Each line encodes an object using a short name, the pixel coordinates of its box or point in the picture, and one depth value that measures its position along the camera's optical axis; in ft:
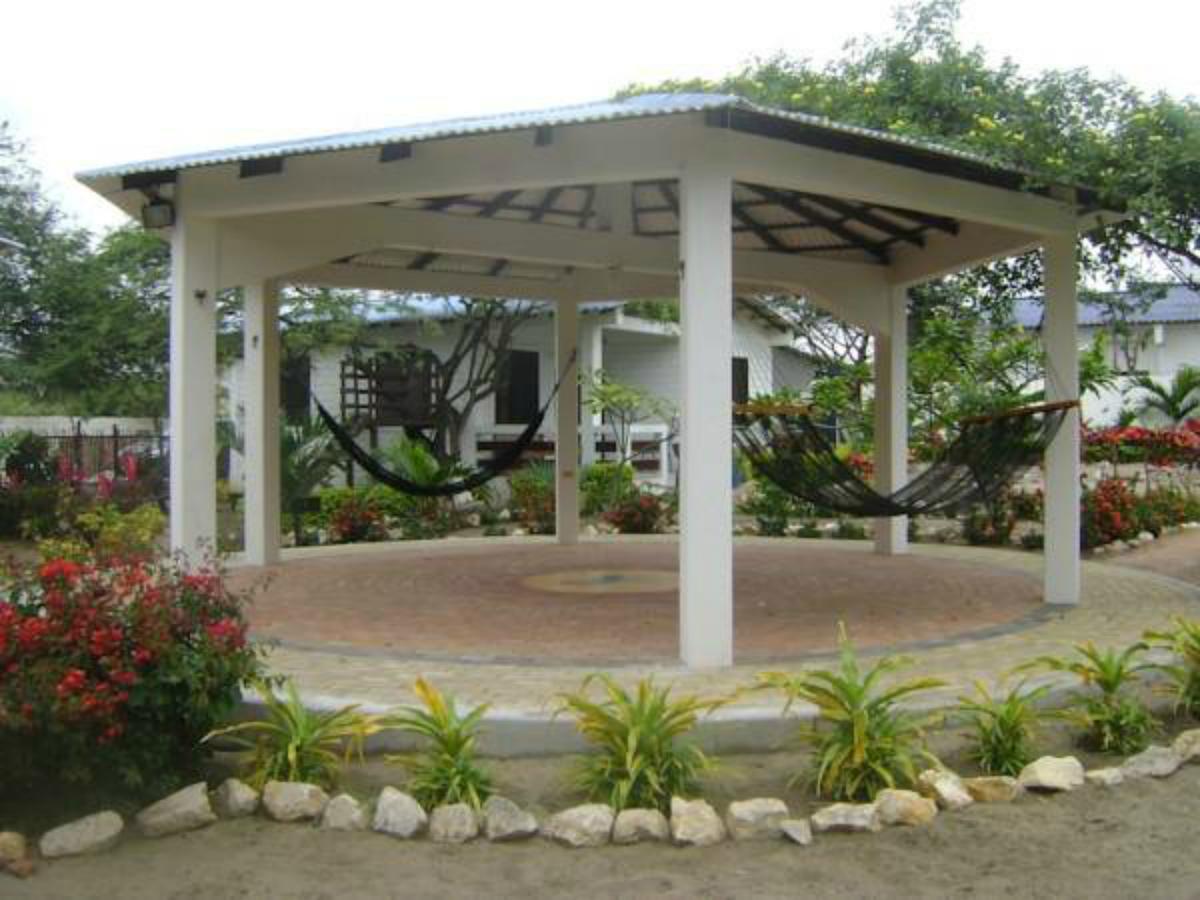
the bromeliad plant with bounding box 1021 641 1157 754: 15.15
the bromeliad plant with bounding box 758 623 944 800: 13.38
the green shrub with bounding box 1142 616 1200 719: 16.40
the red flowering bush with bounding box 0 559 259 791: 11.98
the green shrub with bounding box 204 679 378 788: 13.52
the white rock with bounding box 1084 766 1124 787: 14.02
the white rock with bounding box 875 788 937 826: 12.81
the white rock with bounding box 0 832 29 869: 11.89
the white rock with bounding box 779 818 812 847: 12.38
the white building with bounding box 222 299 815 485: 59.36
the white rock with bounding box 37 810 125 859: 12.14
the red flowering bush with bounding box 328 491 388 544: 41.50
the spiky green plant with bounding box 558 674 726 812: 12.98
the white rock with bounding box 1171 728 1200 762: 14.86
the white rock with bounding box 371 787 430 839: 12.55
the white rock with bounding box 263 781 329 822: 12.93
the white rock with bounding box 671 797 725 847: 12.39
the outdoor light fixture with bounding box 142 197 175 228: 23.41
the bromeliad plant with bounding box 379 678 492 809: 13.01
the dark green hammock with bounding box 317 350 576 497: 32.17
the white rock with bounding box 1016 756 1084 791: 13.73
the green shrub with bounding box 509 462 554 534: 45.91
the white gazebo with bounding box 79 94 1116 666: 18.69
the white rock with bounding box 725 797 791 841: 12.60
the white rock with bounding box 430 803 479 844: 12.48
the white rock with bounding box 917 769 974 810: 13.24
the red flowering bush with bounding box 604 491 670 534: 44.62
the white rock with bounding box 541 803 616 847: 12.41
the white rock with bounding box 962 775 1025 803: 13.51
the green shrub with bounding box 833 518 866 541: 42.70
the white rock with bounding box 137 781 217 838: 12.65
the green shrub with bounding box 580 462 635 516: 49.73
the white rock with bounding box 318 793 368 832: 12.73
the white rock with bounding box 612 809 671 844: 12.47
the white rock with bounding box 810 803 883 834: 12.61
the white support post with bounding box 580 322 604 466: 59.27
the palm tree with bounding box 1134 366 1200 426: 69.00
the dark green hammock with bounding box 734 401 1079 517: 24.30
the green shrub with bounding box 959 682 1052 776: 14.29
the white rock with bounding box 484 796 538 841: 12.47
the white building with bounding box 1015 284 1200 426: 84.69
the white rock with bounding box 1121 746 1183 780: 14.35
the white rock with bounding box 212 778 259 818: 13.07
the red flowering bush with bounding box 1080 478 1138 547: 37.83
